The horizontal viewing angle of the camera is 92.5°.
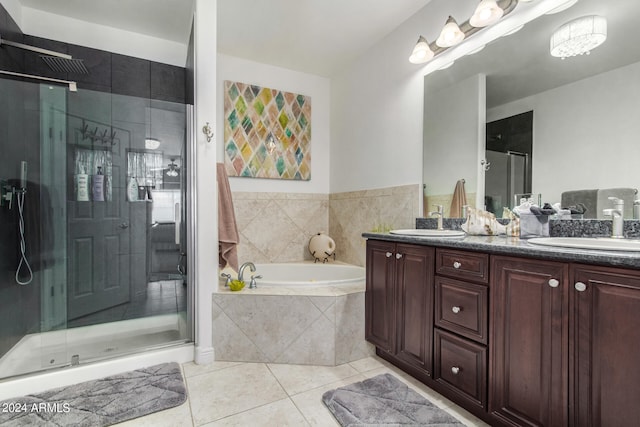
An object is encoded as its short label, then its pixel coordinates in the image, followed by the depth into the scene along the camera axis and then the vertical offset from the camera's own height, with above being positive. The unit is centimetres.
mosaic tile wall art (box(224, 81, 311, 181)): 315 +84
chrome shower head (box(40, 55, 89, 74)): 238 +116
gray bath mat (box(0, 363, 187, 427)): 153 -105
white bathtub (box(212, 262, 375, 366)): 212 -81
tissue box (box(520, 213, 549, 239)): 163 -7
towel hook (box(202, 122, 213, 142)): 214 +55
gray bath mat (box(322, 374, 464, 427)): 151 -104
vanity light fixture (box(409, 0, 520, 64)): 181 +119
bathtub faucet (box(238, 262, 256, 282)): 231 -47
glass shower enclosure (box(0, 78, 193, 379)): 201 -11
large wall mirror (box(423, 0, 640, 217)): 146 +56
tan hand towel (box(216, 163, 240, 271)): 227 -12
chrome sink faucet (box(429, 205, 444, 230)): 222 -1
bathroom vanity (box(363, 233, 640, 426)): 102 -49
